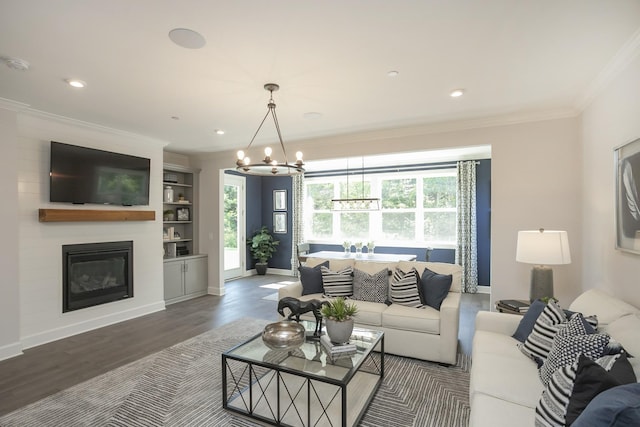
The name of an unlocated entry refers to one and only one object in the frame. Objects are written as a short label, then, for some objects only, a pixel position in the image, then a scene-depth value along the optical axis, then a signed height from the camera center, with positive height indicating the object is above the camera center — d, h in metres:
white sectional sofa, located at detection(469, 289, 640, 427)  1.64 -1.00
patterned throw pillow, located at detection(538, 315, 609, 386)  1.67 -0.72
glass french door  7.62 -0.23
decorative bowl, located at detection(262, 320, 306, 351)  2.53 -0.97
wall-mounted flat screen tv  3.92 +0.55
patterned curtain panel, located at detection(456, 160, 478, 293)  6.38 -0.20
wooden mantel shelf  3.80 +0.02
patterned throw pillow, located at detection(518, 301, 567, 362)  2.13 -0.80
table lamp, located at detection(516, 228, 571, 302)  2.90 -0.34
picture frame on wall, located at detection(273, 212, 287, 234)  8.39 -0.14
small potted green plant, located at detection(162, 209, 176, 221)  5.94 +0.03
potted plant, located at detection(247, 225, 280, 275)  8.06 -0.82
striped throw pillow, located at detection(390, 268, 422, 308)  3.56 -0.83
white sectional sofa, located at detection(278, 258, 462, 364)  3.14 -1.12
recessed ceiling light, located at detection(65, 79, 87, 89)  2.91 +1.25
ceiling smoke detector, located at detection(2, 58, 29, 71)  2.51 +1.24
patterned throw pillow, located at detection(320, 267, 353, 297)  3.96 -0.84
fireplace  4.06 -0.79
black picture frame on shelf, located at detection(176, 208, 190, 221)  6.24 +0.05
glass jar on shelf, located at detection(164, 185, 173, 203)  5.84 +0.42
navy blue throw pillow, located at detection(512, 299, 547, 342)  2.47 -0.83
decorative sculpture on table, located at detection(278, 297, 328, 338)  2.89 -0.83
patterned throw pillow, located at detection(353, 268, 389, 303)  3.77 -0.84
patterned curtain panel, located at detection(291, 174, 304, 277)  8.09 +0.02
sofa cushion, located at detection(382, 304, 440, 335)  3.20 -1.06
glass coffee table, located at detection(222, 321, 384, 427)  2.22 -1.41
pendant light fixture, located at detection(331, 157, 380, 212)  6.21 +0.26
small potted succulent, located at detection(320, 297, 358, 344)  2.52 -0.84
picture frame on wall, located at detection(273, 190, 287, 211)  8.39 +0.45
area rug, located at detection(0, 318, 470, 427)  2.32 -1.49
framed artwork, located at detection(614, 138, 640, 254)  2.28 +0.16
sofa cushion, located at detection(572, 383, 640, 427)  0.97 -0.62
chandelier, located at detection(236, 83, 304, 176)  2.94 +0.49
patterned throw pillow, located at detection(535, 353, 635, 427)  1.33 -0.76
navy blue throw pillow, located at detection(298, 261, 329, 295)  4.14 -0.84
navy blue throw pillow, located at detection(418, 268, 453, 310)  3.46 -0.79
